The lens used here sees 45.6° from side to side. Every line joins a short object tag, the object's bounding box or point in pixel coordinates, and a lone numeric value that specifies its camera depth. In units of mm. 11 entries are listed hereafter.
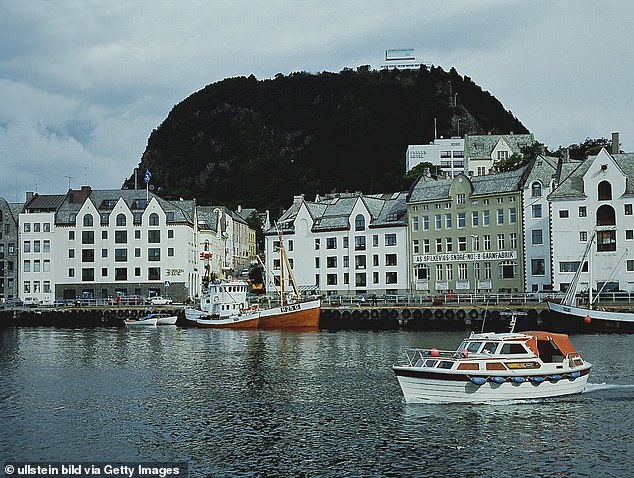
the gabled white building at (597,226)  86938
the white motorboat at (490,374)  36531
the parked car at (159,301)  109688
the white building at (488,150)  139625
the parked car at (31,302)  113062
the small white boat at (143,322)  96688
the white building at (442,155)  162375
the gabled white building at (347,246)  106062
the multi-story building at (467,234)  95500
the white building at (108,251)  118312
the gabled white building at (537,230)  91438
